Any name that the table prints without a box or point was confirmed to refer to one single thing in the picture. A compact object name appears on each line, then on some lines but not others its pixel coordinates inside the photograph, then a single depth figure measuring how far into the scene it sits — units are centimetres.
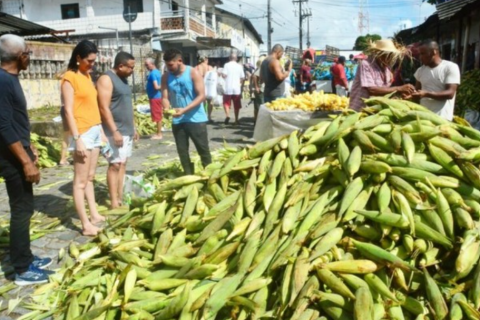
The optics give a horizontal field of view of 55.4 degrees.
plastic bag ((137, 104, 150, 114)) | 1344
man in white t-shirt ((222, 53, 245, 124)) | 1266
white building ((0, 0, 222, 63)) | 3222
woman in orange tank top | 462
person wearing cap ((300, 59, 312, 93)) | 1605
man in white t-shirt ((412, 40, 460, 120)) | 546
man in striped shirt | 531
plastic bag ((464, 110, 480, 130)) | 809
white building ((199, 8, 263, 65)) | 4194
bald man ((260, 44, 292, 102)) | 893
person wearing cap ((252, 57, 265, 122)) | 1152
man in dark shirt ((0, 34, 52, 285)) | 367
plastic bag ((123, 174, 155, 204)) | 566
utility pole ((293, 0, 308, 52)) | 5665
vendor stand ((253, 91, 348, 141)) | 770
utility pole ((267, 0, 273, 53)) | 4297
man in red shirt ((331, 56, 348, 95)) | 1436
